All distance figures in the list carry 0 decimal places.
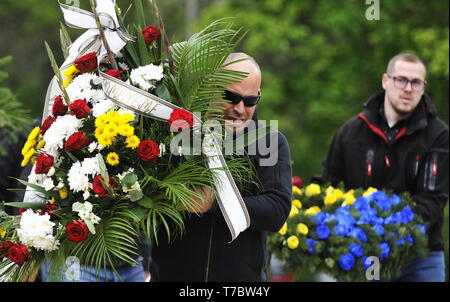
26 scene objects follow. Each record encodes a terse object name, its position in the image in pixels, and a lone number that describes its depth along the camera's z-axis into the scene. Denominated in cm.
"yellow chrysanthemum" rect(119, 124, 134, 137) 594
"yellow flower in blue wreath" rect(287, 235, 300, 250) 970
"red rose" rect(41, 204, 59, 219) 596
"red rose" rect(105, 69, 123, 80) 619
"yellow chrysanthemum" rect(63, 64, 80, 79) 666
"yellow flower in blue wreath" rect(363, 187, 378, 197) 1034
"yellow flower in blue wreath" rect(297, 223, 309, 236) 977
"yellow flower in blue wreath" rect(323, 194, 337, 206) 1026
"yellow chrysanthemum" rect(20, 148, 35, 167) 640
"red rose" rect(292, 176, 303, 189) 1098
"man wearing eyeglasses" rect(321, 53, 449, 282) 1043
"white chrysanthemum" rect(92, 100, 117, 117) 614
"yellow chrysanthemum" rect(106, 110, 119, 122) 599
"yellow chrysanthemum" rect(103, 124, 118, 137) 590
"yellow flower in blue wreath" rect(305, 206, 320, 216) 1005
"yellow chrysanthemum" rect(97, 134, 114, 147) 594
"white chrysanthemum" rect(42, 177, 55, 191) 598
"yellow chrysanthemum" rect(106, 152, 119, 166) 597
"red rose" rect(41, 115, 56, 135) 642
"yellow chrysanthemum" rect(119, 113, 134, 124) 597
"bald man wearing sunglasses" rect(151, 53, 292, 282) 679
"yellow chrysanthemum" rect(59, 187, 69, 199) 602
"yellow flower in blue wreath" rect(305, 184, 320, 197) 1054
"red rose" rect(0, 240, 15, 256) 592
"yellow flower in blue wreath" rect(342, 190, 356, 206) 1016
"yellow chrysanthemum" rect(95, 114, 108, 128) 600
